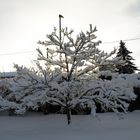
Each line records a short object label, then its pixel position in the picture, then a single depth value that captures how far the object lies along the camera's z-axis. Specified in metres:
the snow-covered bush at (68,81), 6.48
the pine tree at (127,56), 17.17
